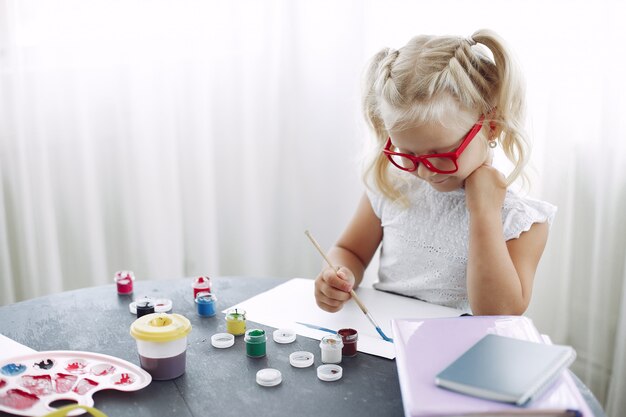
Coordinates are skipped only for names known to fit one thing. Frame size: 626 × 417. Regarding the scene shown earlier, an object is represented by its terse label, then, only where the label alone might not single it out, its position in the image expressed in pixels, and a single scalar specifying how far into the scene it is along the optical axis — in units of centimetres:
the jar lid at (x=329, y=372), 79
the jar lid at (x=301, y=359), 82
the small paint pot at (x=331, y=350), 83
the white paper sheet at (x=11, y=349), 85
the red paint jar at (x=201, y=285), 107
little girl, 100
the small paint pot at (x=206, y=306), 99
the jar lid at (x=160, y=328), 78
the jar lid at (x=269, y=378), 77
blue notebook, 58
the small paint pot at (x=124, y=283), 109
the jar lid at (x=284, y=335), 90
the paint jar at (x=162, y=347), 78
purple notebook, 57
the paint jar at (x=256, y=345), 84
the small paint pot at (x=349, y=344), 85
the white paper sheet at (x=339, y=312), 93
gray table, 73
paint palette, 72
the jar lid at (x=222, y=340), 88
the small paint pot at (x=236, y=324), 92
